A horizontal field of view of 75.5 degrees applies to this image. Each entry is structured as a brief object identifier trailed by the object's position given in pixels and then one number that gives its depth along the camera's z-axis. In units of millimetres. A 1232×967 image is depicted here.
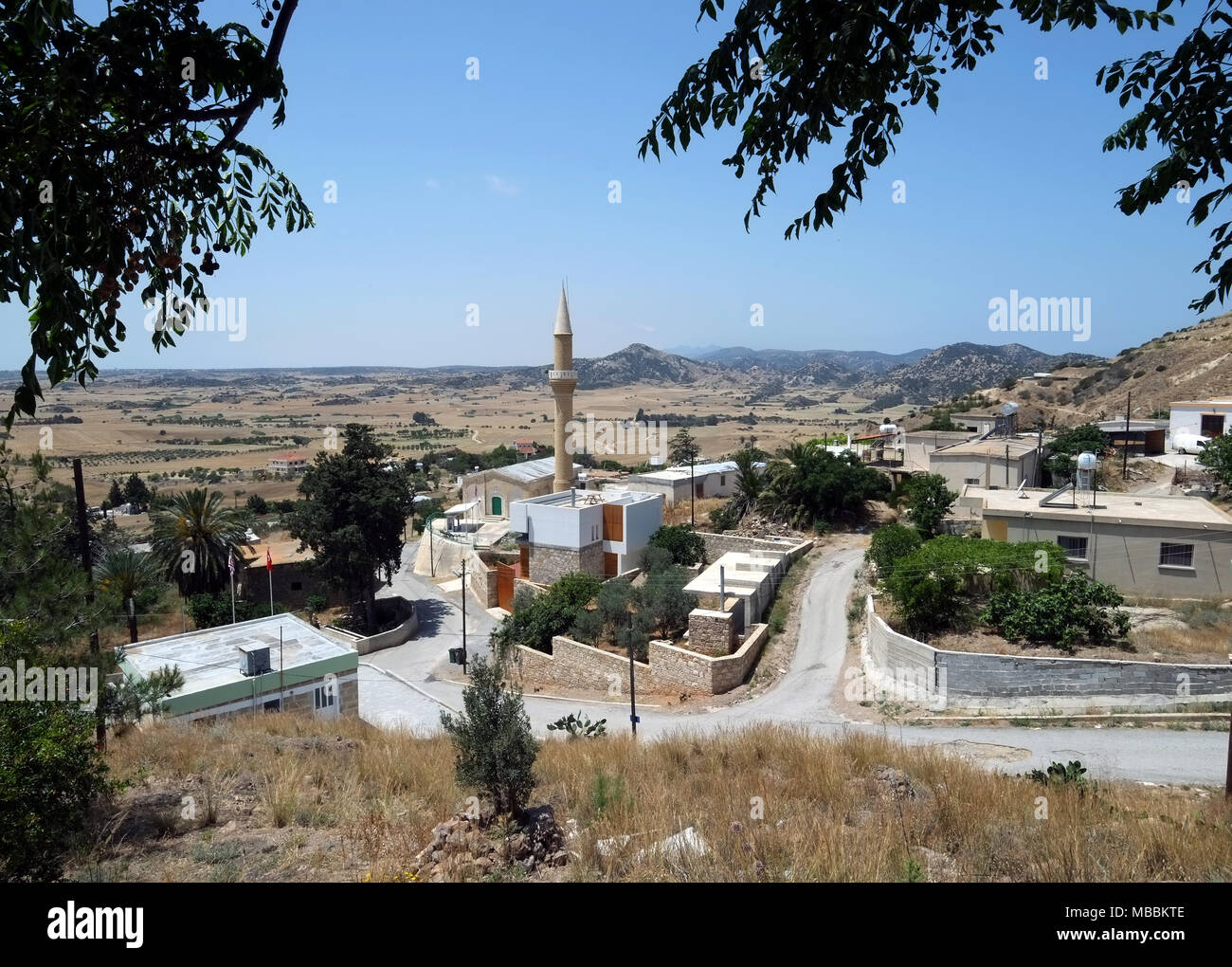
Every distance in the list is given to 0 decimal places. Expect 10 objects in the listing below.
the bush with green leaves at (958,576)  19062
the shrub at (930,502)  27906
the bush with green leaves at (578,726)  13987
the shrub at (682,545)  30250
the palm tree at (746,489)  35750
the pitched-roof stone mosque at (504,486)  42000
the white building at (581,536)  29609
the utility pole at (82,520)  15633
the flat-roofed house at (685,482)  39625
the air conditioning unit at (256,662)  17375
